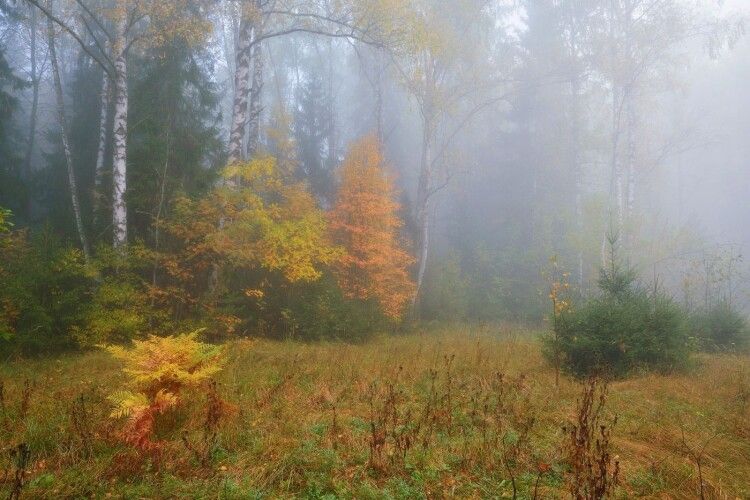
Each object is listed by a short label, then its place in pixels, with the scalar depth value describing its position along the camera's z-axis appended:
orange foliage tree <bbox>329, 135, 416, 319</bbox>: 14.95
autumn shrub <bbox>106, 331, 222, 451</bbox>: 4.16
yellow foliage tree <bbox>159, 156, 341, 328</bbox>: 11.13
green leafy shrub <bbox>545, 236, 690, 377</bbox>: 8.38
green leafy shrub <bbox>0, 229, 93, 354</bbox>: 9.07
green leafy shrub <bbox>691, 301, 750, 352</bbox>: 11.89
